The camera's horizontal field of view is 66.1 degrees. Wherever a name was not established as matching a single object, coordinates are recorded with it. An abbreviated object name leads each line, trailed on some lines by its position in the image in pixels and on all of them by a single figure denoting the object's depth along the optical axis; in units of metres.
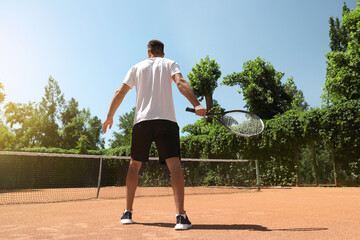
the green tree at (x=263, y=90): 23.61
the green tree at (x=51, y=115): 42.72
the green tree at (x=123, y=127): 45.28
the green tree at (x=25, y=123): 42.09
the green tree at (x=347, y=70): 17.59
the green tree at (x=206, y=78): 26.95
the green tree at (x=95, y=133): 47.53
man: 2.93
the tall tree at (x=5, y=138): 39.72
